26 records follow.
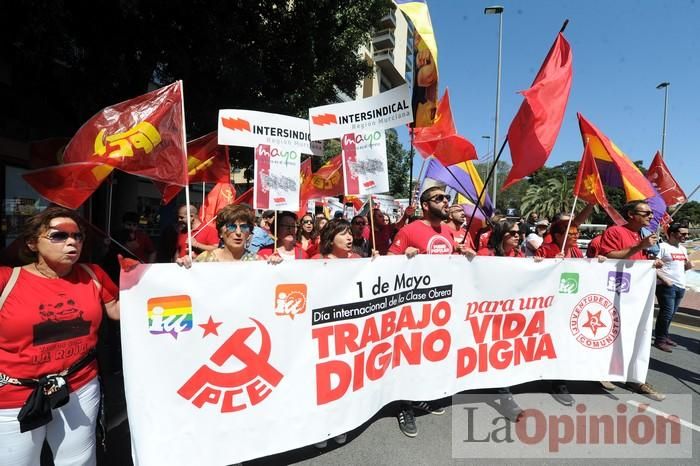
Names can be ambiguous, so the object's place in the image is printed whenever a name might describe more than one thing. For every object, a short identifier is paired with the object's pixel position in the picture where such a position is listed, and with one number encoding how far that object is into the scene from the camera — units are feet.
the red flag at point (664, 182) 16.20
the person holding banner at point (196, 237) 14.75
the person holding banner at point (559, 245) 14.23
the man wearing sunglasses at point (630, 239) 12.48
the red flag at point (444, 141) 16.98
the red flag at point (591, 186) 12.28
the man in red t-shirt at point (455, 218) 17.00
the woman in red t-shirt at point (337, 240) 10.59
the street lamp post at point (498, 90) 59.41
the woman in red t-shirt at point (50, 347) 5.70
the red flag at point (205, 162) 14.49
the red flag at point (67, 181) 6.96
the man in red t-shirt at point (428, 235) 11.16
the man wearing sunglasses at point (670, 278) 16.93
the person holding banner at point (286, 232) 14.12
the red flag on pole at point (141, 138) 7.36
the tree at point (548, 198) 179.80
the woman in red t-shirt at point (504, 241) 13.33
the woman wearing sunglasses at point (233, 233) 9.22
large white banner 7.34
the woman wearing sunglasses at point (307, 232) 17.10
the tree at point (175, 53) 15.75
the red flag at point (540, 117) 10.33
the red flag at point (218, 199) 15.46
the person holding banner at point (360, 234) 17.94
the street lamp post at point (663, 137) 68.28
